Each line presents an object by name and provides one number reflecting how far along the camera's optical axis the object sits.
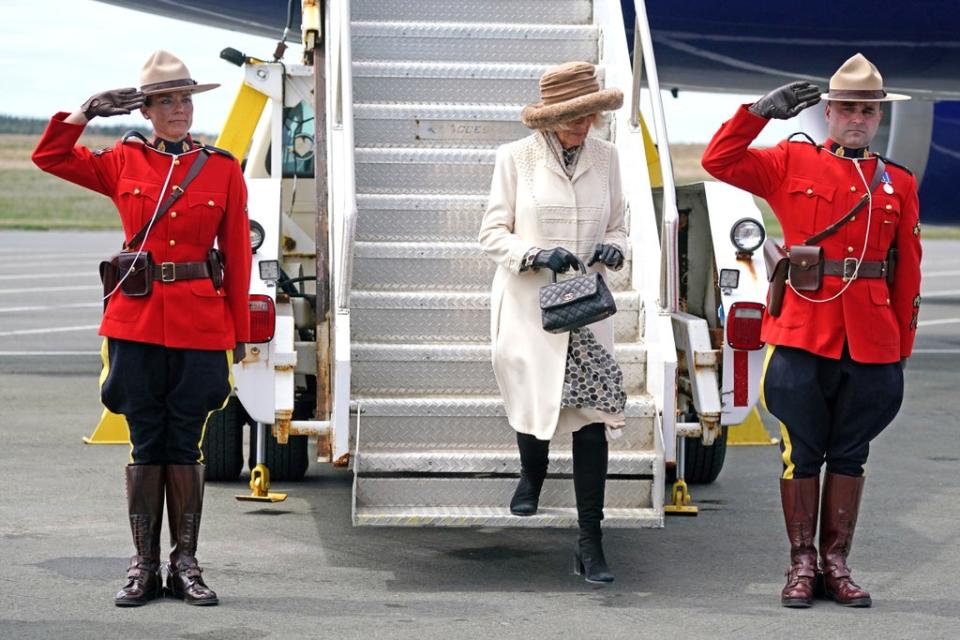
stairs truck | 12.93
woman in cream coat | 12.03
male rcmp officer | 11.79
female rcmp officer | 11.67
